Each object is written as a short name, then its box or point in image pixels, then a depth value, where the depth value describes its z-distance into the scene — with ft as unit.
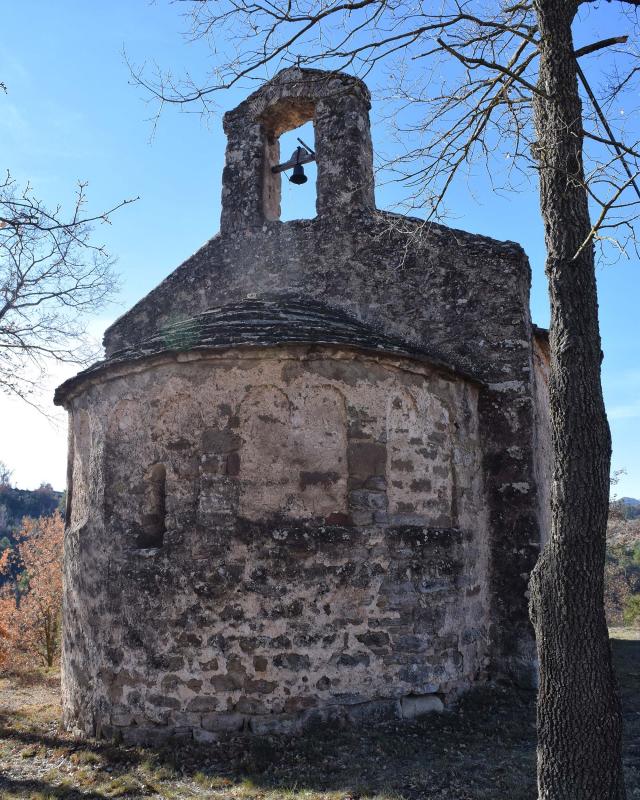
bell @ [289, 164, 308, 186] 28.55
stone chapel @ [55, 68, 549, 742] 18.45
